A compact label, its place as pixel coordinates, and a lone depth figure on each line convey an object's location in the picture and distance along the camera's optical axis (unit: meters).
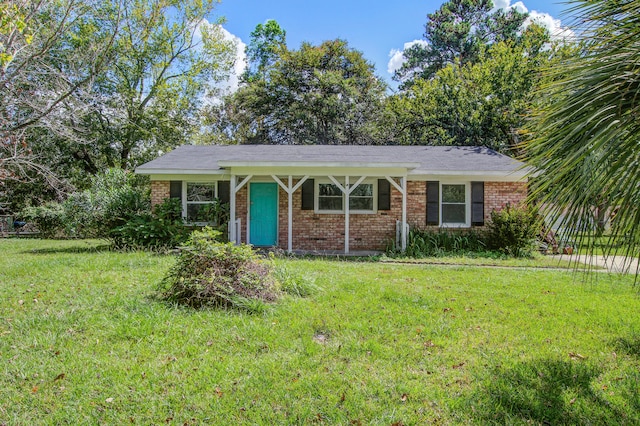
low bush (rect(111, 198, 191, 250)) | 11.66
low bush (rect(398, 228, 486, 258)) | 11.73
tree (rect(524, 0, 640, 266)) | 2.13
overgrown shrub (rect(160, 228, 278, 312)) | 5.67
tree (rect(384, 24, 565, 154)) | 19.66
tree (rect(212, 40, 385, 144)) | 24.58
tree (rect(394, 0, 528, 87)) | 28.56
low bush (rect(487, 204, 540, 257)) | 11.69
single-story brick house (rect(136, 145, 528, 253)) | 12.91
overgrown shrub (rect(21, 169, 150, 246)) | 12.59
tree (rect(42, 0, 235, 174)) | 21.33
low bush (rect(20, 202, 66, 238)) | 16.53
